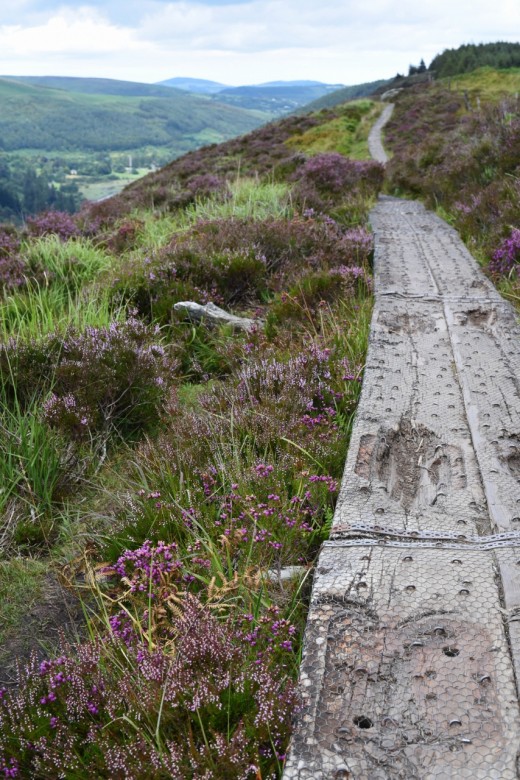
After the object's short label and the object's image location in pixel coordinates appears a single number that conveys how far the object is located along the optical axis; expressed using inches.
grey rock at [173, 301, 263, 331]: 215.9
